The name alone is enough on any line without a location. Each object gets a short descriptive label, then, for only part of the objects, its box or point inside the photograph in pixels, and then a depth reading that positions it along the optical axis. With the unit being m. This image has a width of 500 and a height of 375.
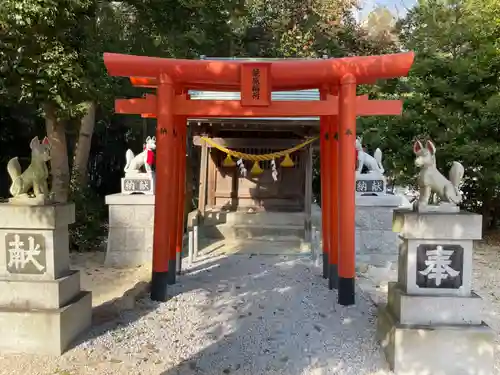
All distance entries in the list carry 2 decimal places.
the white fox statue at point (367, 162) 9.15
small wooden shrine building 10.78
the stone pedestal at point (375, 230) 8.95
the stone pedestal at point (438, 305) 4.07
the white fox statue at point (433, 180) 4.32
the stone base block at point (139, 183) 8.73
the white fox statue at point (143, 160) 8.65
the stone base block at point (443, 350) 4.05
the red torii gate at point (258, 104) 5.58
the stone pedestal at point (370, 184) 9.09
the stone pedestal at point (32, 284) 4.36
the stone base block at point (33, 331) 4.35
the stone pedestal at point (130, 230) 8.62
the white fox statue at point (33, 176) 4.53
